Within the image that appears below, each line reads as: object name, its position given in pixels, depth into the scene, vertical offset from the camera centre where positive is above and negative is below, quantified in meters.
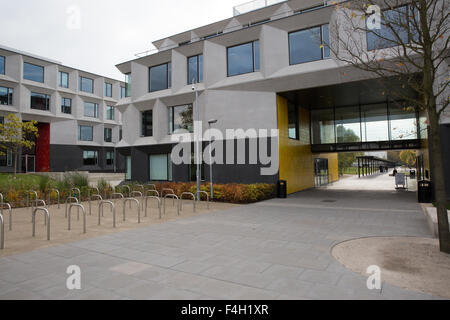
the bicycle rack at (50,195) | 13.57 -0.97
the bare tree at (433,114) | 5.04 +0.99
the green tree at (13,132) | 24.02 +3.80
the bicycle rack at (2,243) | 5.85 -1.41
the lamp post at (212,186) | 14.57 -0.75
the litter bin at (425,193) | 12.45 -1.09
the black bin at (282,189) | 15.74 -1.02
